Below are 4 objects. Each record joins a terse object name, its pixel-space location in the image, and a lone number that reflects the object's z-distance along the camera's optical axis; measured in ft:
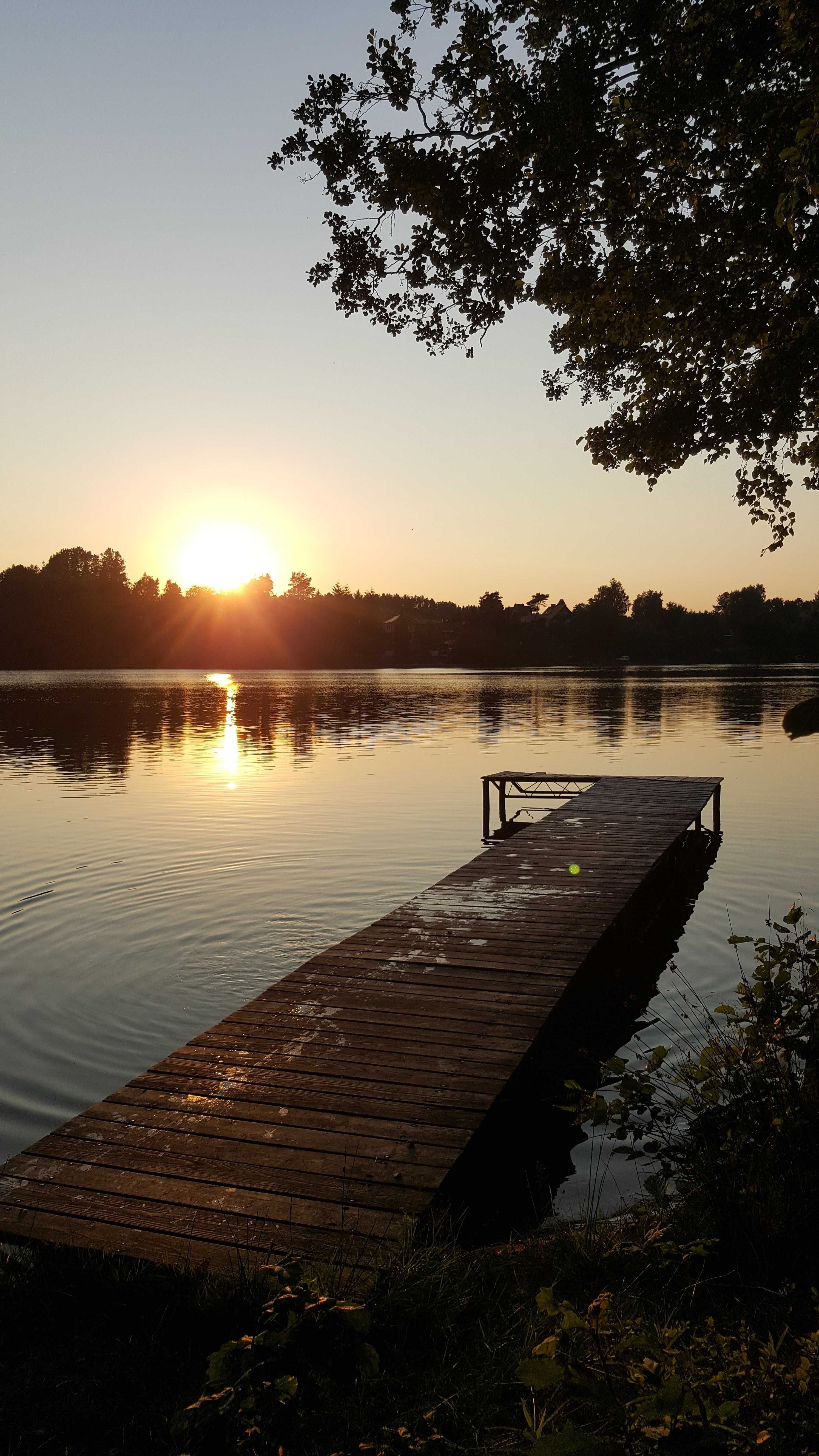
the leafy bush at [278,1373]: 8.30
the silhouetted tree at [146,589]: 449.06
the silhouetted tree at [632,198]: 28.78
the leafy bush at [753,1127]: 12.79
